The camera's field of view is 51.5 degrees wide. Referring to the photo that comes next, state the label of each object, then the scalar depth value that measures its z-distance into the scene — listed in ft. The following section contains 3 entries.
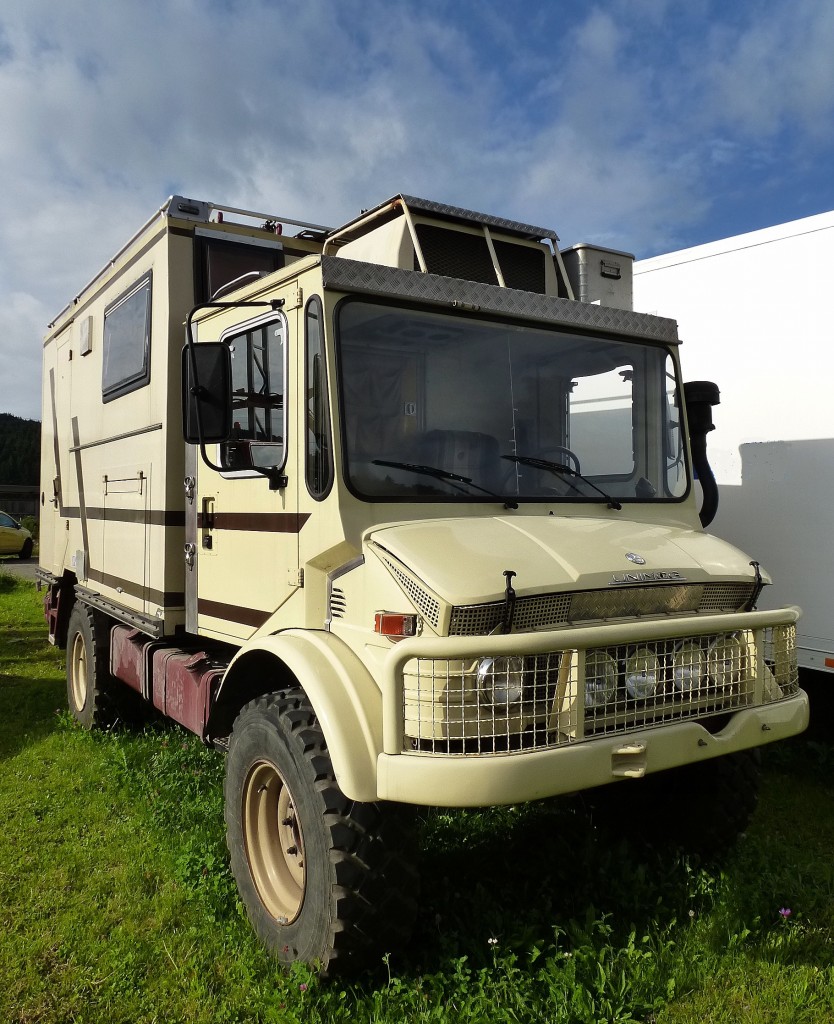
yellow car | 76.48
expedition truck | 9.16
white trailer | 16.31
